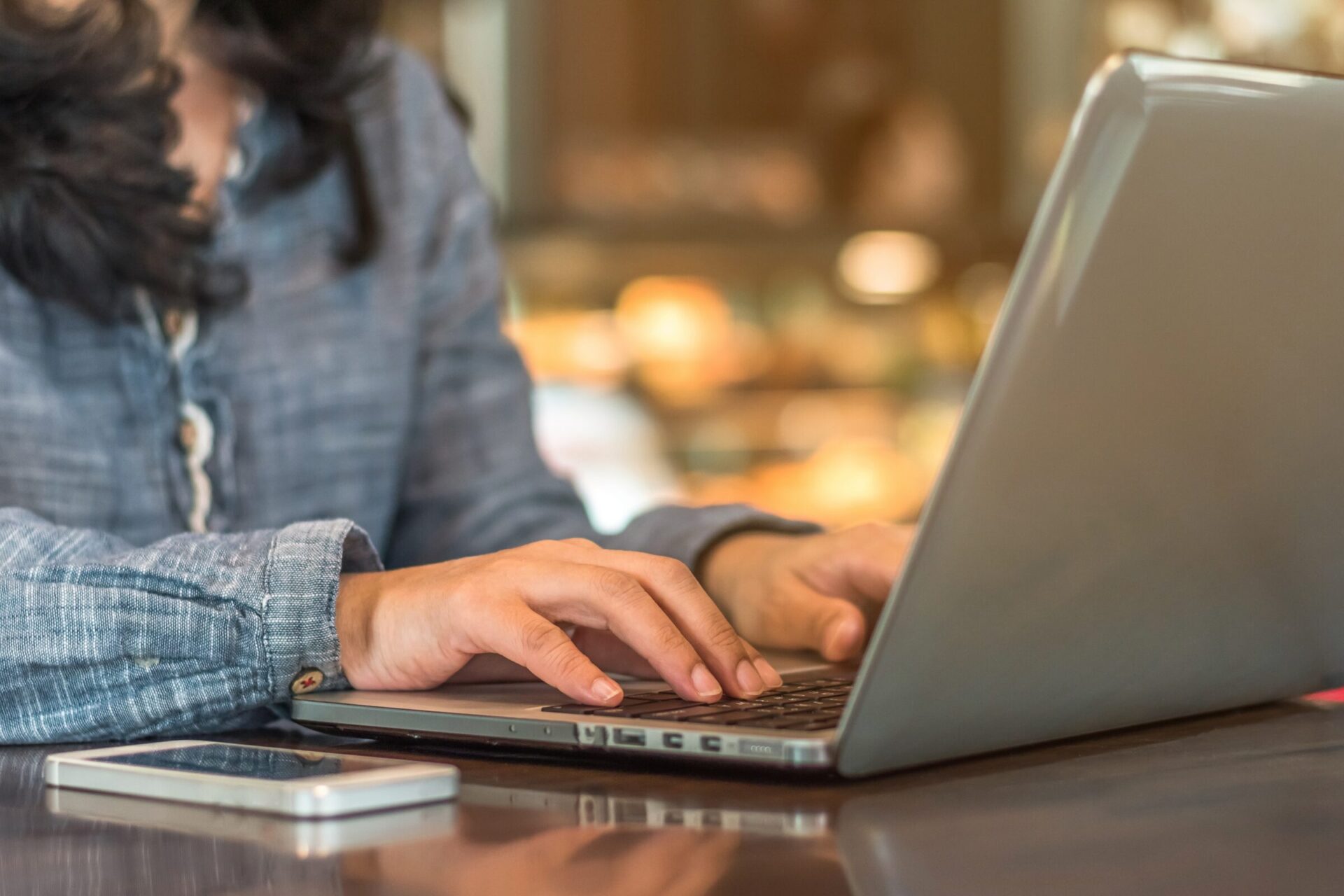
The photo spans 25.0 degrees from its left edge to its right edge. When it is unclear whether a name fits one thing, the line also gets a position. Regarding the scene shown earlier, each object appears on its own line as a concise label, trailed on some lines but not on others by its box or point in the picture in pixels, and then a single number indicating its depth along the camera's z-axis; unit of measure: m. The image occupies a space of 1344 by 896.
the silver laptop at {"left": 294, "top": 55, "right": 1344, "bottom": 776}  0.84
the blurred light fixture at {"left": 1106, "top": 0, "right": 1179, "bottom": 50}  4.60
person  1.07
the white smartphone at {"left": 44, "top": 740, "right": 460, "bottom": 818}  0.90
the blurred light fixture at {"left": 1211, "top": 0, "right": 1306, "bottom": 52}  4.57
